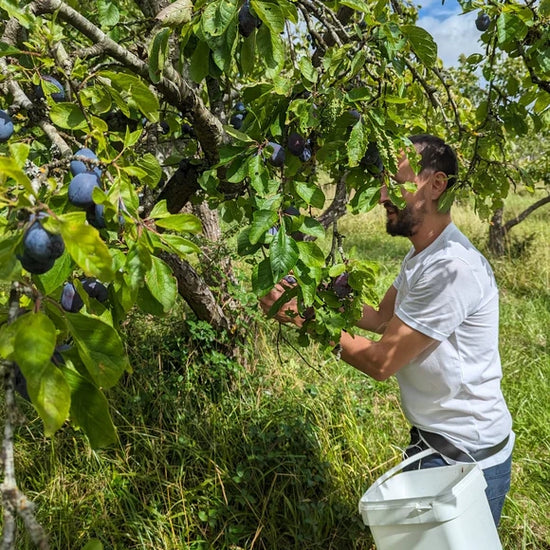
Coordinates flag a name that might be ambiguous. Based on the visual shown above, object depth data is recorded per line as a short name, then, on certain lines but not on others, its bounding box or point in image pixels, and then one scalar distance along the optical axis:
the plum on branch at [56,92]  1.19
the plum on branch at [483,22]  1.85
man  1.57
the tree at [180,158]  0.62
